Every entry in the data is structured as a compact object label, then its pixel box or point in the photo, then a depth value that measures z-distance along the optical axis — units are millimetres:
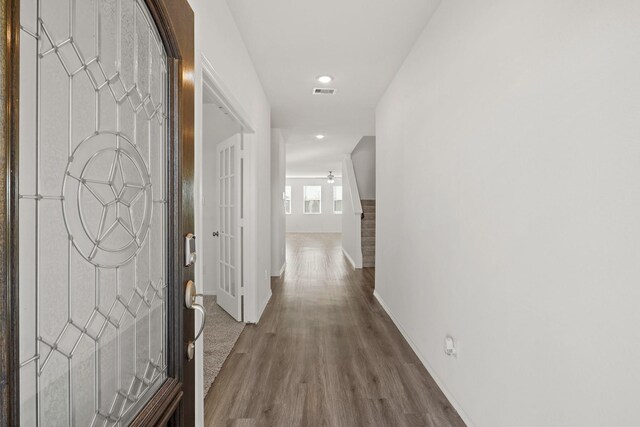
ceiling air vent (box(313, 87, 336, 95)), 3895
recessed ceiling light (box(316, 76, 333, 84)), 3579
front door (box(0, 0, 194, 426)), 571
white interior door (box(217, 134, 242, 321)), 3619
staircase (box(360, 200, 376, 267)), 7117
